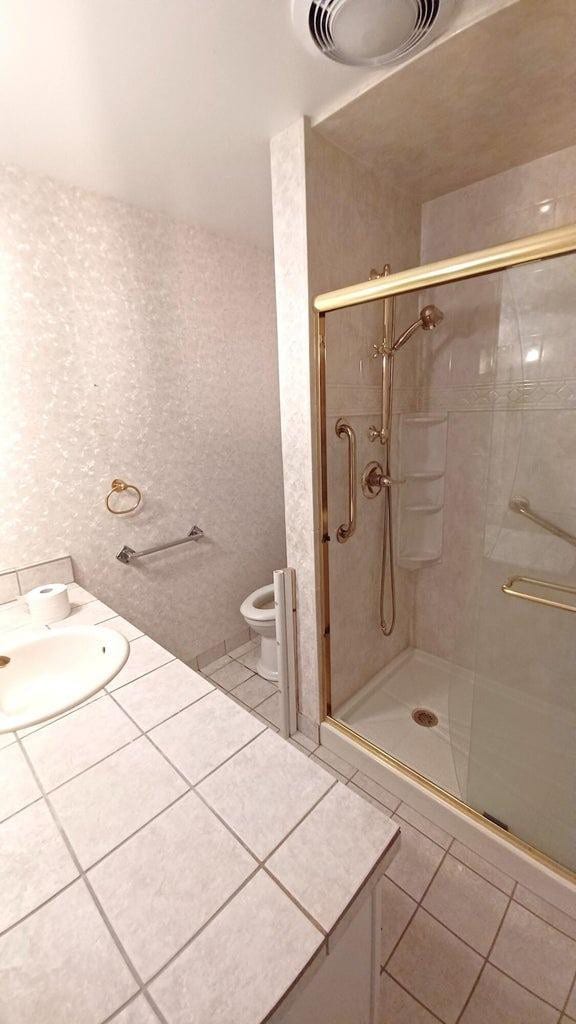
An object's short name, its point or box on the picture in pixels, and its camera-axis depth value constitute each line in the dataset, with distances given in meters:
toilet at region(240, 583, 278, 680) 1.99
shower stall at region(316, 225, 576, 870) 1.35
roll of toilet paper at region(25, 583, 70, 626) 1.22
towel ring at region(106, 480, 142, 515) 1.65
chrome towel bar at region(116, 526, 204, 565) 1.71
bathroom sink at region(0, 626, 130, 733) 1.05
